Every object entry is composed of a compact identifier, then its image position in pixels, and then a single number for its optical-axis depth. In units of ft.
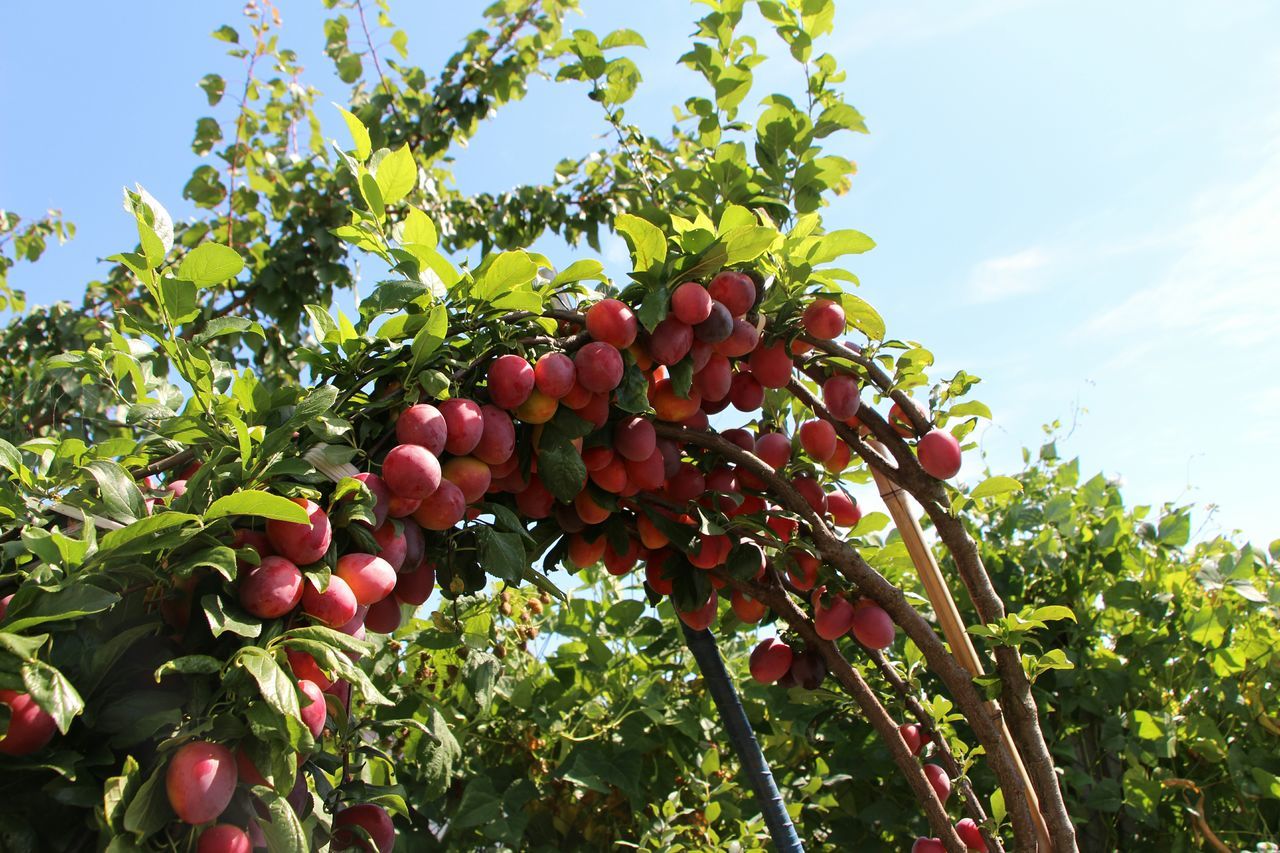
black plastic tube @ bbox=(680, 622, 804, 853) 4.00
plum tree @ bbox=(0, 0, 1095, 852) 1.93
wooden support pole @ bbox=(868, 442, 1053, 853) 3.68
